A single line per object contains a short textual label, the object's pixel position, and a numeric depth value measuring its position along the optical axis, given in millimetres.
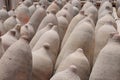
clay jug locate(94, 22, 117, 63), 1674
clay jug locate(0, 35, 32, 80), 1280
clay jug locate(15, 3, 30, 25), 2568
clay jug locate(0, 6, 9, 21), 2498
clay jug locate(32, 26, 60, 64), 1695
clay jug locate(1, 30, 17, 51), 1663
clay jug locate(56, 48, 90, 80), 1392
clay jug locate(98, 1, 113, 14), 2501
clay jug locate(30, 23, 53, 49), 1911
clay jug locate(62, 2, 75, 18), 2582
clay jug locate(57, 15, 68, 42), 2152
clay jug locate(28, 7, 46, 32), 2285
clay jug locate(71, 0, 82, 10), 2980
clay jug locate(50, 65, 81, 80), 1127
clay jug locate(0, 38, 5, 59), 1508
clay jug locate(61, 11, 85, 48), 2035
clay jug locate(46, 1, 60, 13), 2687
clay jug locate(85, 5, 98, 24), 2387
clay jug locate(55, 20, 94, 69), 1621
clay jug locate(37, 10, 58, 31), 2106
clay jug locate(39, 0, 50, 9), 2993
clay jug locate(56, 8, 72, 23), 2350
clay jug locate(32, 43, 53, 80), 1483
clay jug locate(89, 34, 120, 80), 1181
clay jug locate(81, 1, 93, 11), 2676
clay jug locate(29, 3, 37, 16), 2702
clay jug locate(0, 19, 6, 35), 2094
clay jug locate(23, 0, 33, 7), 2906
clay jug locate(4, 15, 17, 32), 2209
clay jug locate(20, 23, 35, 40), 1997
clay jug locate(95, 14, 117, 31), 1890
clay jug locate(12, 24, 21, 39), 1886
